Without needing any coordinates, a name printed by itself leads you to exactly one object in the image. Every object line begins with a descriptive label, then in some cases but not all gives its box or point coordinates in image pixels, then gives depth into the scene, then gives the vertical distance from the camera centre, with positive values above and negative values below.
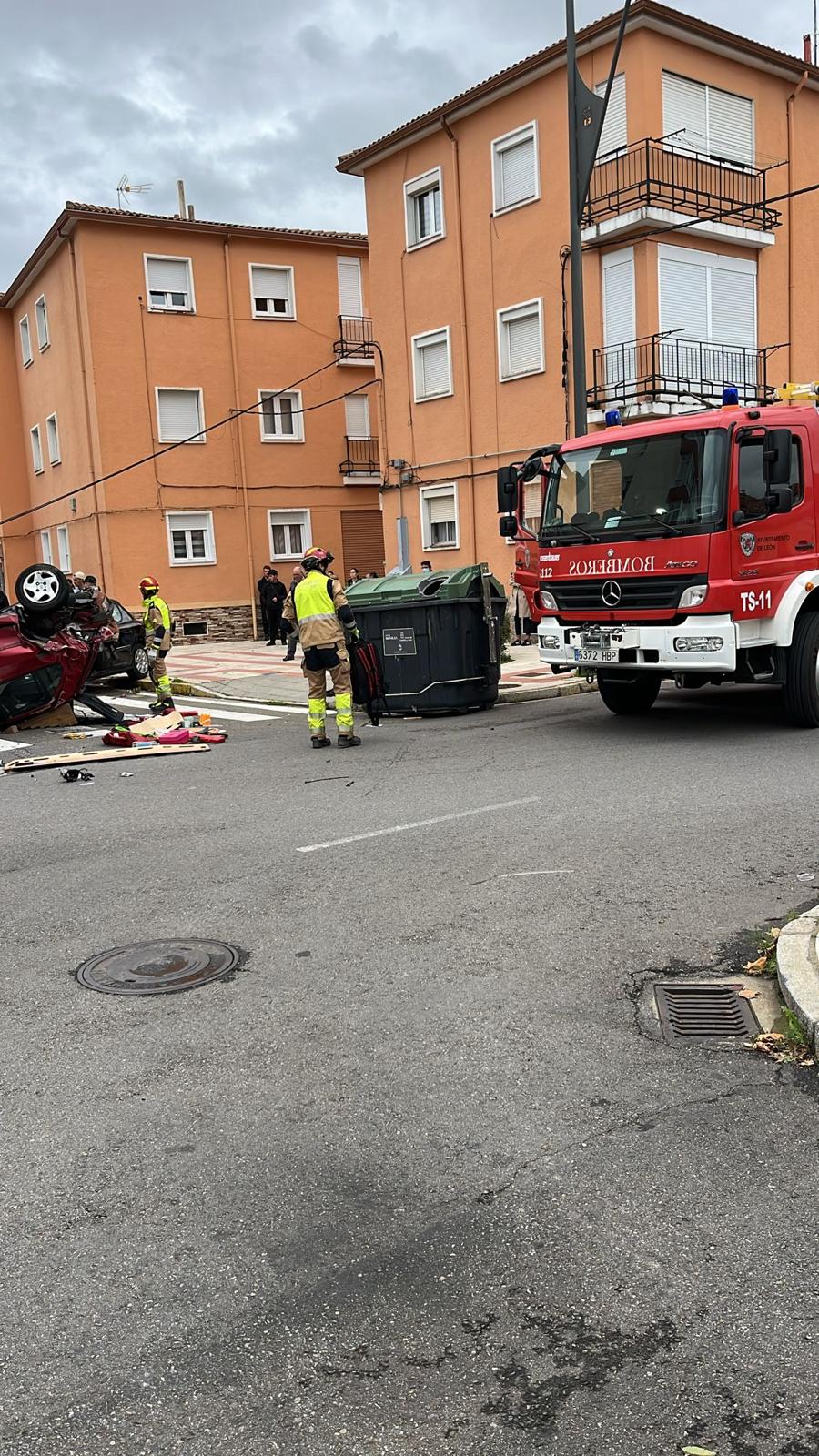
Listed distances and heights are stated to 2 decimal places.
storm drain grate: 4.13 -1.62
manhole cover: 4.80 -1.57
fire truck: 9.56 +0.09
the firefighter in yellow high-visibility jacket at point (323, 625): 10.78 -0.39
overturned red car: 12.82 -0.56
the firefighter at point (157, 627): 14.59 -0.44
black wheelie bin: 12.93 -0.64
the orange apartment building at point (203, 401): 28.58 +4.72
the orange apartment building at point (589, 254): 20.78 +5.89
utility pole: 14.02 +5.06
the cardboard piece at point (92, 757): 10.68 -1.49
